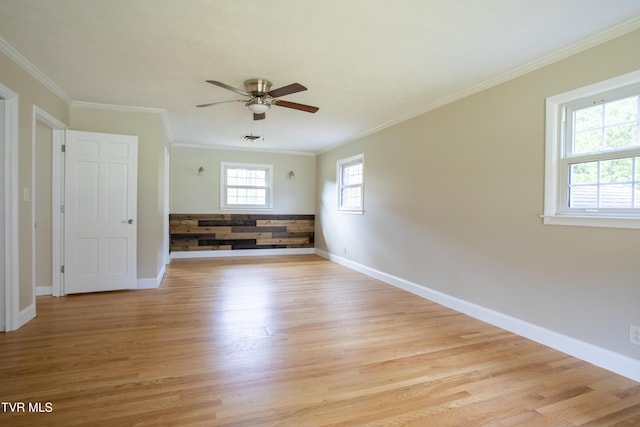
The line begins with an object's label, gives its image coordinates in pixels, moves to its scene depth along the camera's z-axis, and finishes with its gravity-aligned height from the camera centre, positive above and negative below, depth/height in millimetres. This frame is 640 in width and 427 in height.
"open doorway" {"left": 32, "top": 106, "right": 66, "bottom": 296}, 3891 -31
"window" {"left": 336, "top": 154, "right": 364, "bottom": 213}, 5887 +474
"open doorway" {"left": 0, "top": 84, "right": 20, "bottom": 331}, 2807 -80
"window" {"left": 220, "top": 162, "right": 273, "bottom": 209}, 7336 +479
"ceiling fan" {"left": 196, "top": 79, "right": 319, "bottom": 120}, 3210 +1117
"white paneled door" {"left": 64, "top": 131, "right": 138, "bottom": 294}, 3998 -93
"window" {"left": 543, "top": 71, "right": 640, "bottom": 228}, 2318 +434
